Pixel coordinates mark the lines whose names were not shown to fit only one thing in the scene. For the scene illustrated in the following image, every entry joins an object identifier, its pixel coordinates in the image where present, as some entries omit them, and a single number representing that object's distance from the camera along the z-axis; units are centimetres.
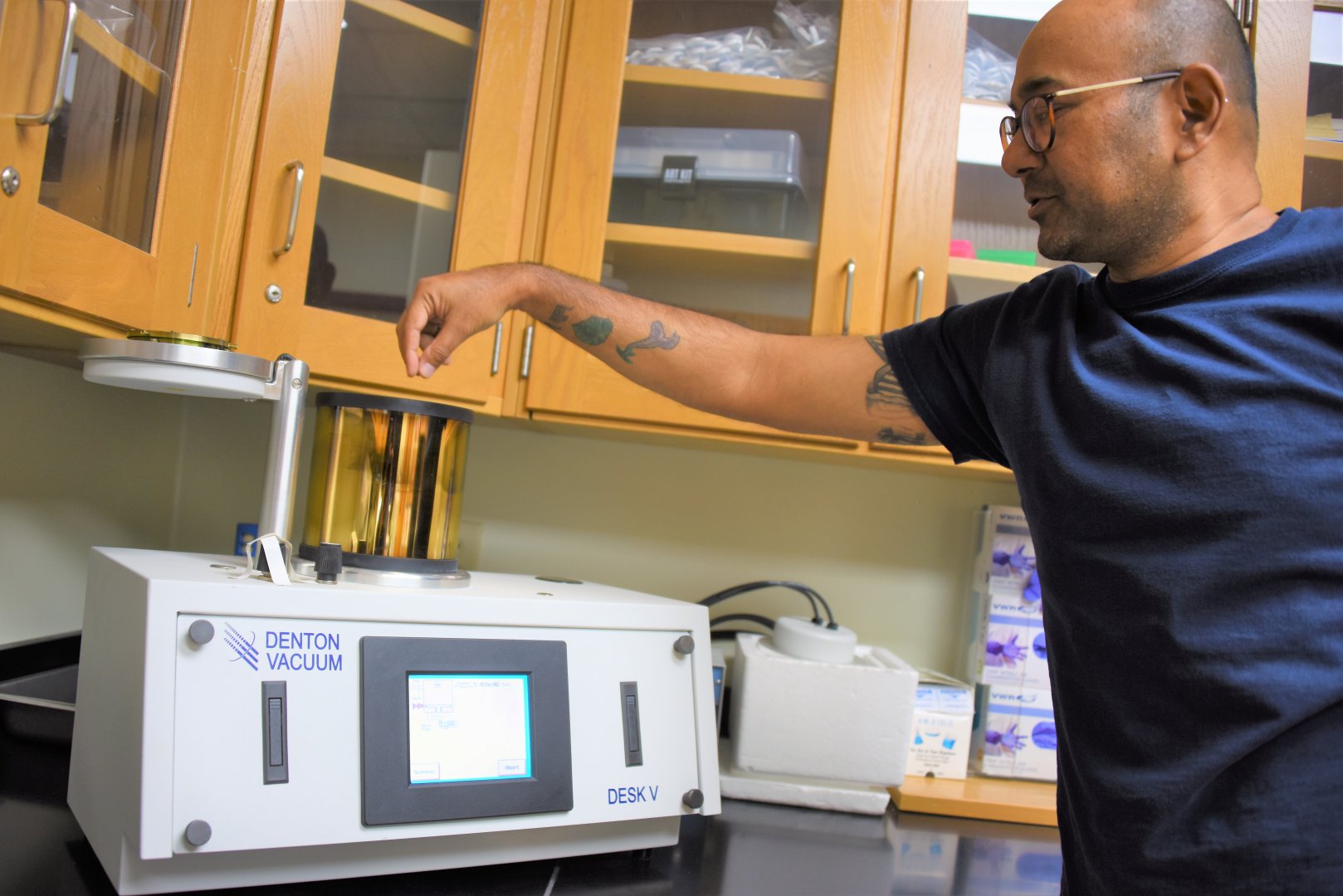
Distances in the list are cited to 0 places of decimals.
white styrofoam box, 127
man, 73
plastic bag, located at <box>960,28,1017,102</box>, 136
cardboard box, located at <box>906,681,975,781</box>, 141
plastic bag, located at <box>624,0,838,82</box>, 137
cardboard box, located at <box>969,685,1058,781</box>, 144
